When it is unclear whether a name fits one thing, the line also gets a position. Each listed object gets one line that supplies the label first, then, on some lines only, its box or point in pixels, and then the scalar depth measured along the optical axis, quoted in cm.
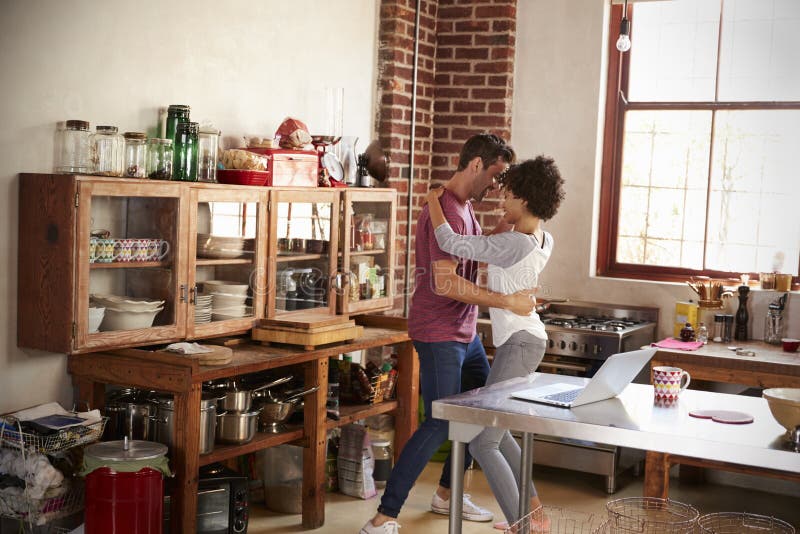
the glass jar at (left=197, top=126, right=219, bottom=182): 428
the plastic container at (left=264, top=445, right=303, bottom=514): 475
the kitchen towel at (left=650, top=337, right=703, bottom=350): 516
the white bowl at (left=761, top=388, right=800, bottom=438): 284
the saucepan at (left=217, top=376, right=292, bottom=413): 415
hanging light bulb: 493
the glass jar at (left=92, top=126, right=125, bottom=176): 382
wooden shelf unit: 377
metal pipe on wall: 589
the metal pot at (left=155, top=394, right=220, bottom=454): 383
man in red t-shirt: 411
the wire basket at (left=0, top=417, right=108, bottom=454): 349
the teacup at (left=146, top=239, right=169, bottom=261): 394
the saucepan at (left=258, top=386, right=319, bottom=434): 440
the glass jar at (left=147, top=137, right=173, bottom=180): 399
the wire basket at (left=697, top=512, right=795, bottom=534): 436
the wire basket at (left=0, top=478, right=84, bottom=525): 349
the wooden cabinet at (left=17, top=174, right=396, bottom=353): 362
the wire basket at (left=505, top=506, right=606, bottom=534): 359
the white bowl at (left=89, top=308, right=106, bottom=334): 370
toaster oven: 407
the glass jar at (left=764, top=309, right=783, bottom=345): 538
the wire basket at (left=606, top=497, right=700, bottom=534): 311
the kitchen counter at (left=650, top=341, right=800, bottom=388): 481
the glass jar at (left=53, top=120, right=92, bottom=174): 380
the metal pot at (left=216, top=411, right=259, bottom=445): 414
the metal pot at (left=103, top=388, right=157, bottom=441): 388
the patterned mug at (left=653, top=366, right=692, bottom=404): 329
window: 566
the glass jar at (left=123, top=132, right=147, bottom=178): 390
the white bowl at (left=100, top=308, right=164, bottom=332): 379
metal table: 279
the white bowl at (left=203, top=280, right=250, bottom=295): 422
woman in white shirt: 387
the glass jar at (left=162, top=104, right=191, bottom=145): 418
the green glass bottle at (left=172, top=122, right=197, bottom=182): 411
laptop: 310
